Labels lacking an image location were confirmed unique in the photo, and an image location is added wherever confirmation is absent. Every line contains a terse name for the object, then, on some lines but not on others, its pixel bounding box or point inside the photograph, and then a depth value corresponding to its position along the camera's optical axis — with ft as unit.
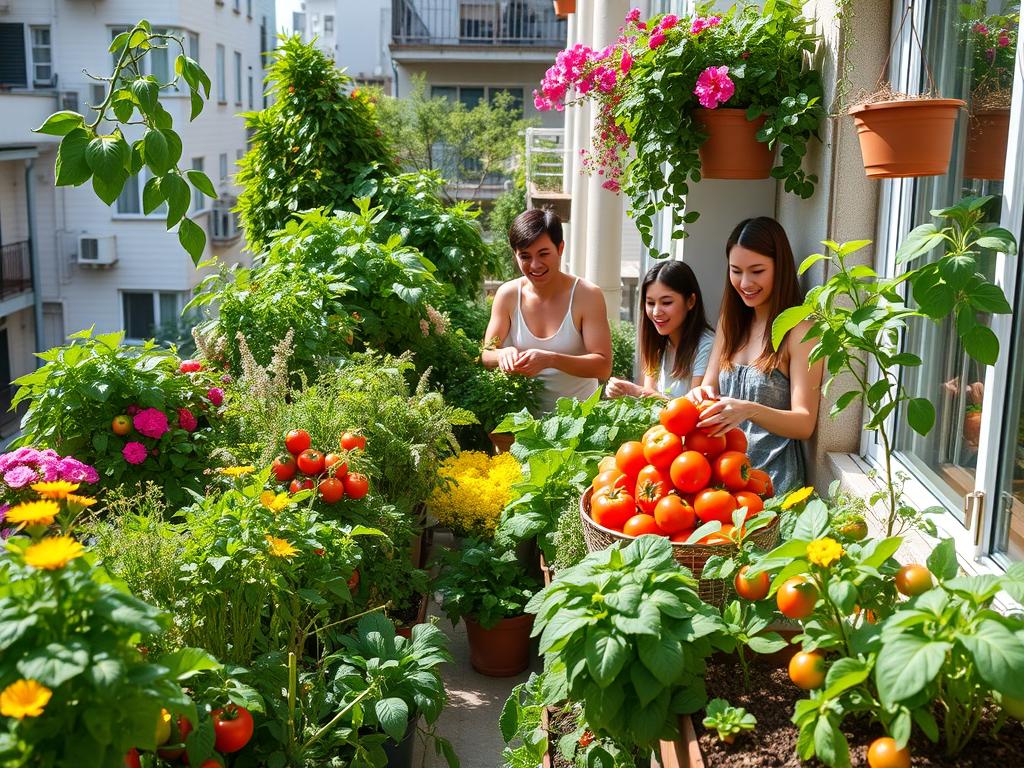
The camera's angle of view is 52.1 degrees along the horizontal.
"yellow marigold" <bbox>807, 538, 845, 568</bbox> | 5.19
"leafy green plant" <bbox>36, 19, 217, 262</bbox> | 5.93
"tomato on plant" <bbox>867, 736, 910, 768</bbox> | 4.91
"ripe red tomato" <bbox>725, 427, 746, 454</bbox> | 8.00
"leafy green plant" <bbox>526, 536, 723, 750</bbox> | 5.72
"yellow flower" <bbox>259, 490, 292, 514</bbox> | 7.18
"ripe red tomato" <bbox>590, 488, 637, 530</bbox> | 7.69
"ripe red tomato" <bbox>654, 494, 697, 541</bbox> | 7.32
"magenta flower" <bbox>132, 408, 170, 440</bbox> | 10.12
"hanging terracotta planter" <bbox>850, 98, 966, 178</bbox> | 8.03
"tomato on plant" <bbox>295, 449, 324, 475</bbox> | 9.12
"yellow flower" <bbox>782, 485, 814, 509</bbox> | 6.69
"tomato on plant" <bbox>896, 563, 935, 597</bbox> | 5.52
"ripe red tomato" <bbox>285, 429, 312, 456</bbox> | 9.34
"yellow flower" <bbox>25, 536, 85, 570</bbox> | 4.08
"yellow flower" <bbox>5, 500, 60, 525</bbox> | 4.57
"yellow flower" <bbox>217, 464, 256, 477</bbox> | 7.91
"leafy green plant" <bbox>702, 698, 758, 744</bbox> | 5.75
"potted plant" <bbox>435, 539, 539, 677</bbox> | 10.55
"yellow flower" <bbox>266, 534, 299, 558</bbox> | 6.88
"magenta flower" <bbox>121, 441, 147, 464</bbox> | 10.00
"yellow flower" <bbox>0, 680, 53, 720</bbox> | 3.77
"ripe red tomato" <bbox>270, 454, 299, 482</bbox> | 9.13
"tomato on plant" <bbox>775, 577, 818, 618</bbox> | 5.51
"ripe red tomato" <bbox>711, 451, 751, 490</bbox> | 7.50
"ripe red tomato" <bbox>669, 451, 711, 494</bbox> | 7.50
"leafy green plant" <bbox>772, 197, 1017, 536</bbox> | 6.17
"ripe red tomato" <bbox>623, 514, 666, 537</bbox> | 7.37
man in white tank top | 14.79
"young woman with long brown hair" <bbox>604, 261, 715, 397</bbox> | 12.65
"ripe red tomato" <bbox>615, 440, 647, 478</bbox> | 8.05
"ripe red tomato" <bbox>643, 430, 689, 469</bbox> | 7.78
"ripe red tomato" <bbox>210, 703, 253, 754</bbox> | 6.38
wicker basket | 7.10
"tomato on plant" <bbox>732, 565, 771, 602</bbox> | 6.10
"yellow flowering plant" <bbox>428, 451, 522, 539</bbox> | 11.93
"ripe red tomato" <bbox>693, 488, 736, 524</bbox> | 7.24
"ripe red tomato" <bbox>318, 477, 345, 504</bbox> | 8.99
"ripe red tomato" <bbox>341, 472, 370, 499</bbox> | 9.21
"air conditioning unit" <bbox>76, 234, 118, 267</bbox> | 69.21
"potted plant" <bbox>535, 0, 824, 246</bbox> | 10.68
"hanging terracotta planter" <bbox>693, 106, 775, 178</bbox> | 11.14
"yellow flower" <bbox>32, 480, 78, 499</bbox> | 5.14
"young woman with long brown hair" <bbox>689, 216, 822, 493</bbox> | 10.09
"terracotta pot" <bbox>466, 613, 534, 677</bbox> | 10.62
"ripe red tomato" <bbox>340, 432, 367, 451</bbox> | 9.73
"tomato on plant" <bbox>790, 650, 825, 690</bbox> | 5.41
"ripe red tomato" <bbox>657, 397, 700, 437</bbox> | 7.80
